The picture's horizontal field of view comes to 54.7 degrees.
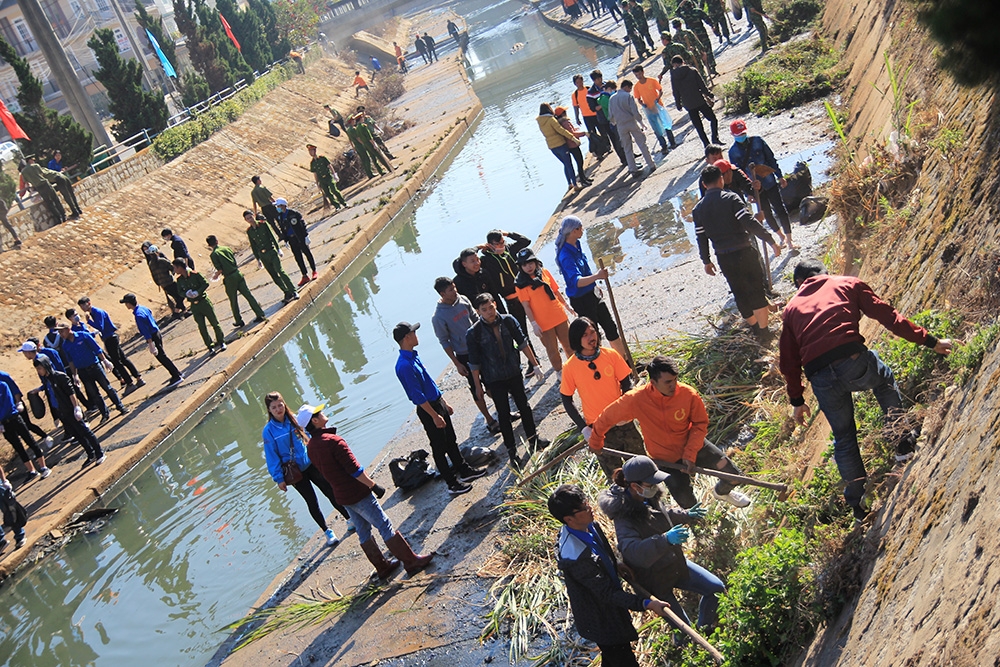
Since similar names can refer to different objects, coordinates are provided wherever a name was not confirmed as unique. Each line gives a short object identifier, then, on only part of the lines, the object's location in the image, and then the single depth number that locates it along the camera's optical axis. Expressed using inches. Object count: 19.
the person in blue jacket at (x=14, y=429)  533.6
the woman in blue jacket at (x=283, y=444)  346.6
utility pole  957.2
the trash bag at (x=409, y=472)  383.0
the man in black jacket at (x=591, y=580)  203.8
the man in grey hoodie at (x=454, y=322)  374.9
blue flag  1362.0
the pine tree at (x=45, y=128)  984.3
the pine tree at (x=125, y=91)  1203.2
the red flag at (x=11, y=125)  950.4
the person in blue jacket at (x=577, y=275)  371.9
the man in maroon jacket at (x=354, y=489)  308.8
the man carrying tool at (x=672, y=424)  237.1
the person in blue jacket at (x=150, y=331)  601.0
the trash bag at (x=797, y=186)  462.6
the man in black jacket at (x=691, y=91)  596.4
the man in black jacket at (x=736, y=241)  341.1
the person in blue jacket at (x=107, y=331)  617.0
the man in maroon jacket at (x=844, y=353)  201.8
